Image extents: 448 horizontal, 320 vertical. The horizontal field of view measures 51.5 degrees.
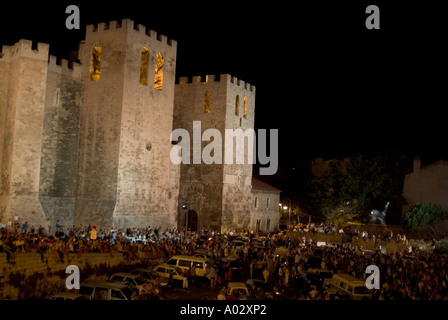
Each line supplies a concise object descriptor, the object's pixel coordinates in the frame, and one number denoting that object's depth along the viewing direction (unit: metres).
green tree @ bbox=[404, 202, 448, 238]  37.84
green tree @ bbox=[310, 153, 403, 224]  45.06
